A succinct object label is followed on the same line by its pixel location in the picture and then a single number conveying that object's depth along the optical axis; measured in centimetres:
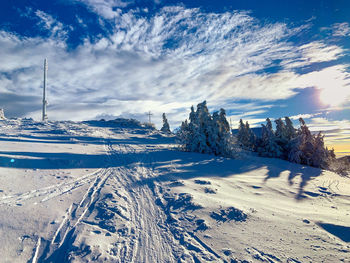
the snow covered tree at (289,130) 3247
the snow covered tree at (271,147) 2927
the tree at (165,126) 5722
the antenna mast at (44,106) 3917
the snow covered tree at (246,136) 3825
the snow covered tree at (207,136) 2089
